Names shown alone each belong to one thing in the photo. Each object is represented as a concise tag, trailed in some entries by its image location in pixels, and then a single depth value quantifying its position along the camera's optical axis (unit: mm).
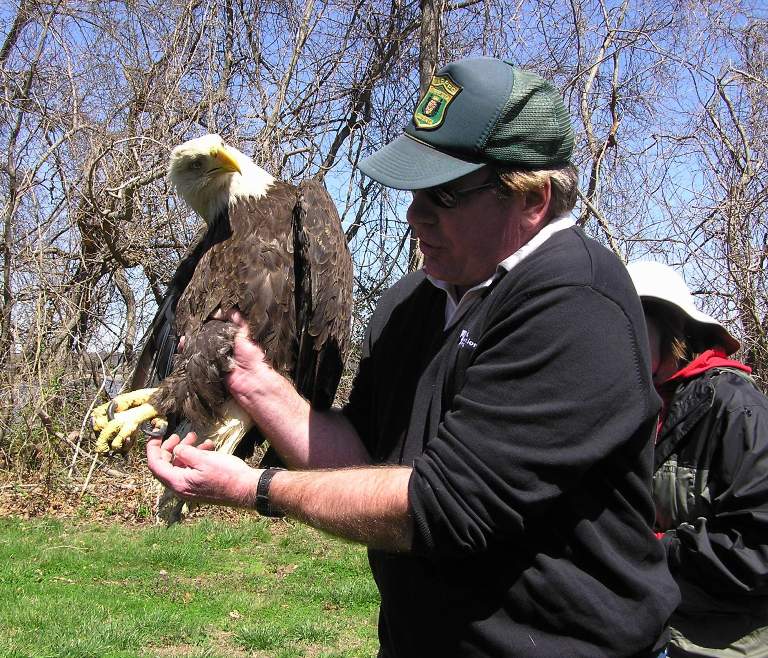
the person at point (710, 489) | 2389
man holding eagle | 1560
